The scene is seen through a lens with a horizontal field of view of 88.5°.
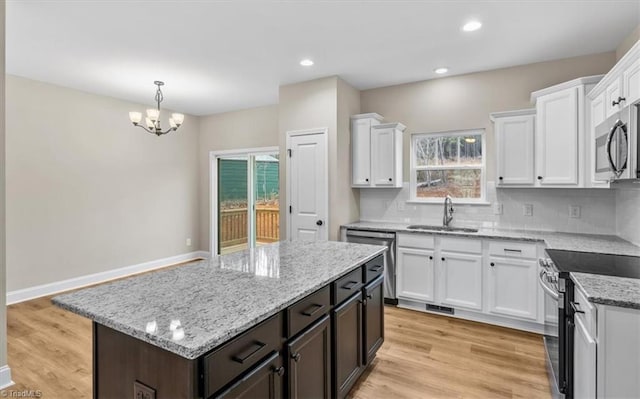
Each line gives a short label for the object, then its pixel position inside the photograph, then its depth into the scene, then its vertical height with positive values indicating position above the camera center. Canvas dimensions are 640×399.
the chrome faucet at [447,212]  4.01 -0.18
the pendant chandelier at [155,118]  4.02 +0.99
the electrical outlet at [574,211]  3.40 -0.14
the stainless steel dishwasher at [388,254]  3.79 -0.65
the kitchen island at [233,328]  1.10 -0.52
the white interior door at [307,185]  4.11 +0.16
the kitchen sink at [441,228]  3.77 -0.37
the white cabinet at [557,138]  3.01 +0.56
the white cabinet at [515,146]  3.40 +0.54
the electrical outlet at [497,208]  3.81 -0.12
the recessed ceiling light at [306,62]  3.60 +1.50
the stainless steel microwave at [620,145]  1.63 +0.28
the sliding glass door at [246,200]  5.91 -0.05
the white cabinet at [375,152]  4.13 +0.58
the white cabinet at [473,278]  3.18 -0.84
